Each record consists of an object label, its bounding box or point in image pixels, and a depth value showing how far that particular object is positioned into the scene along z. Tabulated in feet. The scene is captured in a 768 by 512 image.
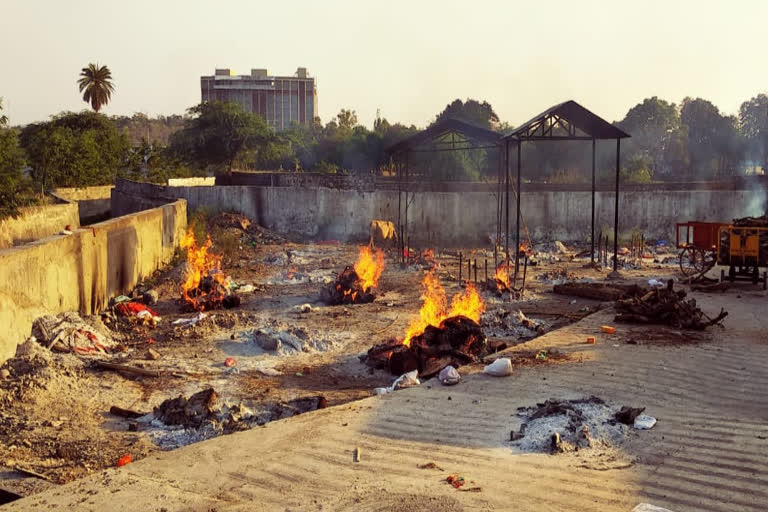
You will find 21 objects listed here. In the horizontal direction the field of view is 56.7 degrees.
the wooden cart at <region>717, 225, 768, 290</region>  54.90
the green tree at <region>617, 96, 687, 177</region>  202.39
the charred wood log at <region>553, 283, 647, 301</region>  53.31
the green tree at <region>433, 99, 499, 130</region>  183.42
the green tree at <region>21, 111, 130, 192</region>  133.18
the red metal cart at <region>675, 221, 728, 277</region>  57.87
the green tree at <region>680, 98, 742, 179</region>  200.34
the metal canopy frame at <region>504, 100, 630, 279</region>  60.90
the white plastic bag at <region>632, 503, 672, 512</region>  17.35
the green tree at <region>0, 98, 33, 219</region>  82.74
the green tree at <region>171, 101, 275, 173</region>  162.81
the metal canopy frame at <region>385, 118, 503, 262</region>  67.82
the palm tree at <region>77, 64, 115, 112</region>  209.05
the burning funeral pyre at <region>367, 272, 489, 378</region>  33.78
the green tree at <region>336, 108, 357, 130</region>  273.99
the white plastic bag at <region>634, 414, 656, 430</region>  23.42
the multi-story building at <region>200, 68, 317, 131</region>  396.98
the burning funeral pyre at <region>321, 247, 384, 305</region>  53.72
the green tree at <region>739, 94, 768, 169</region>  199.52
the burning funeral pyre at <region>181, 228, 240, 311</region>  50.98
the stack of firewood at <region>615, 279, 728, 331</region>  39.57
